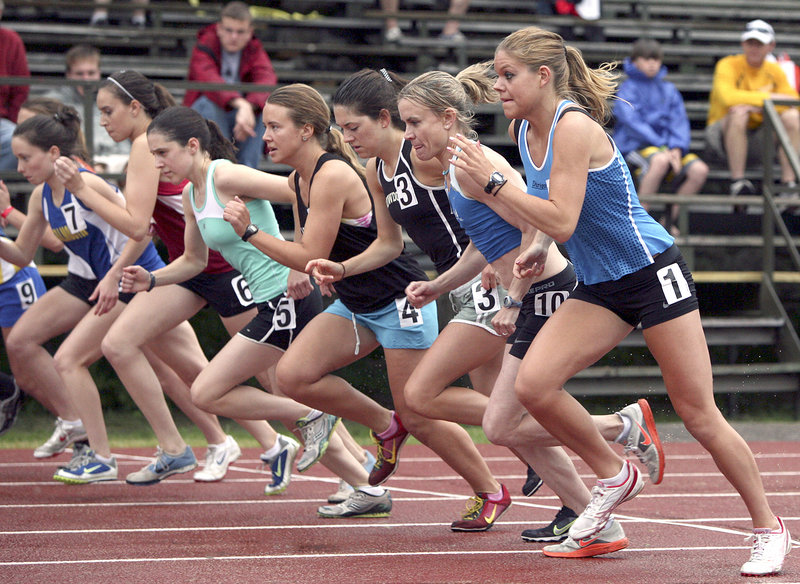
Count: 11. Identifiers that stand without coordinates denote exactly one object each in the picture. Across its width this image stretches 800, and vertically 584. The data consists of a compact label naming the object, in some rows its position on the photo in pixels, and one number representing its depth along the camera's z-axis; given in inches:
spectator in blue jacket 845.2
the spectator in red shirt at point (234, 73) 778.8
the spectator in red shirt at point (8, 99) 762.2
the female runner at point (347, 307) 426.6
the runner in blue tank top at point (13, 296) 613.9
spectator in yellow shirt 879.1
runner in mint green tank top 465.4
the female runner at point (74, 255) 543.5
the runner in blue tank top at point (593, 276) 339.0
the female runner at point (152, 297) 508.4
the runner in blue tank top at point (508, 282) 382.3
